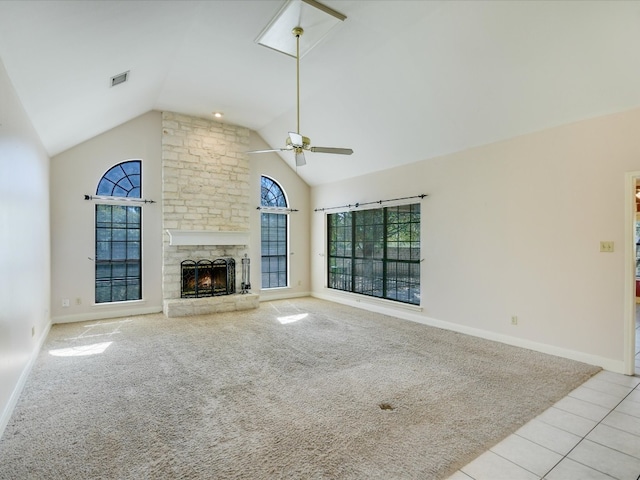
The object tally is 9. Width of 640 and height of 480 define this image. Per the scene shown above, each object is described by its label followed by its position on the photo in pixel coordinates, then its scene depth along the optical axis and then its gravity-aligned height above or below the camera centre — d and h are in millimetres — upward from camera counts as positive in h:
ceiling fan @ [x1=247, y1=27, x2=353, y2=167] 3398 +1015
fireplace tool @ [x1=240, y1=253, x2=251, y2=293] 6929 -750
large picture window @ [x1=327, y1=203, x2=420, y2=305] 5758 -249
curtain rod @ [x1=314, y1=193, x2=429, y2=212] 5484 +723
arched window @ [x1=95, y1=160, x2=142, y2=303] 5754 +55
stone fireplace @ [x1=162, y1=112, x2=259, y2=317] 6164 +609
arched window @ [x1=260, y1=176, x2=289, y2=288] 7480 +137
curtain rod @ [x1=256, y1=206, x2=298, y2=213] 7377 +708
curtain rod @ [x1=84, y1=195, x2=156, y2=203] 5607 +729
